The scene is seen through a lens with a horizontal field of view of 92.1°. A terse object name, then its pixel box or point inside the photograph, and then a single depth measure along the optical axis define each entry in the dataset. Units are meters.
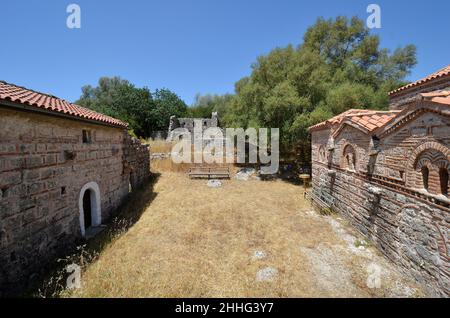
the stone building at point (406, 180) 4.14
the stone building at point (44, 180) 4.51
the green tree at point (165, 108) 32.28
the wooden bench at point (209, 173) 15.27
